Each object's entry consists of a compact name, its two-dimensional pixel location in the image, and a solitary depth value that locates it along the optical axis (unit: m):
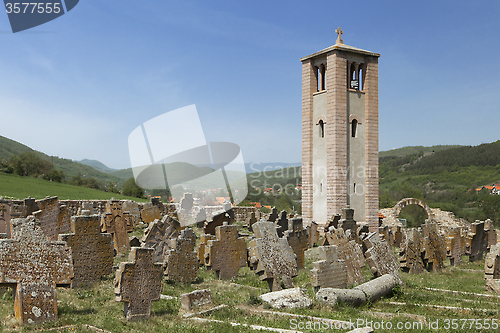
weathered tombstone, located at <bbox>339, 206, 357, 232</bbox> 16.52
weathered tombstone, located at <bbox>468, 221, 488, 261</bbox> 16.12
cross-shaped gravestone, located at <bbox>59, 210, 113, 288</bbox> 8.55
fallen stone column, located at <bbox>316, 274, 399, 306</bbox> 7.60
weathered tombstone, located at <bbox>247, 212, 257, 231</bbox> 22.41
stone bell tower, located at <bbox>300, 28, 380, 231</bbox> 23.36
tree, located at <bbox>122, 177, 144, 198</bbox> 51.84
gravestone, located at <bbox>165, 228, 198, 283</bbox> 9.36
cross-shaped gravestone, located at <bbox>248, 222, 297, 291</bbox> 9.11
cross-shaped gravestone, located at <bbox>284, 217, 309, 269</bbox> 11.96
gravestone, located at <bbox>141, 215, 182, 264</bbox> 11.14
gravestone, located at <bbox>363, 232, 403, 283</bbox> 9.88
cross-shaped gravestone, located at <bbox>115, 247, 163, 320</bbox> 6.44
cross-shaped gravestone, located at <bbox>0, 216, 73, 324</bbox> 5.80
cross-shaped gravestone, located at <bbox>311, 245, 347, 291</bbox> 8.35
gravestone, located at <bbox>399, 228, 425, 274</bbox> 12.21
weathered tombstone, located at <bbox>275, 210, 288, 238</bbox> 18.20
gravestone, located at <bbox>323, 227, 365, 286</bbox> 9.70
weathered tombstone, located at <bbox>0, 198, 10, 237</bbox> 14.93
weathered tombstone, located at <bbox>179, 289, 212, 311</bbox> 7.12
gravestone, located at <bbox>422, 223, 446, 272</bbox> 13.03
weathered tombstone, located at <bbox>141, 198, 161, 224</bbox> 21.10
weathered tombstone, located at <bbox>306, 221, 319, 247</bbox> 19.17
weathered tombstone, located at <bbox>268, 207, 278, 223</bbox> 21.45
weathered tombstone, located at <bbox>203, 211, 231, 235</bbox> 16.92
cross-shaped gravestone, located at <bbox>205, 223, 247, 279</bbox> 10.34
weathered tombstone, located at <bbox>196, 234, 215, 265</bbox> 11.82
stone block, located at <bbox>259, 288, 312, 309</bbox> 7.54
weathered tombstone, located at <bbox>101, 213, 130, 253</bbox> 13.41
